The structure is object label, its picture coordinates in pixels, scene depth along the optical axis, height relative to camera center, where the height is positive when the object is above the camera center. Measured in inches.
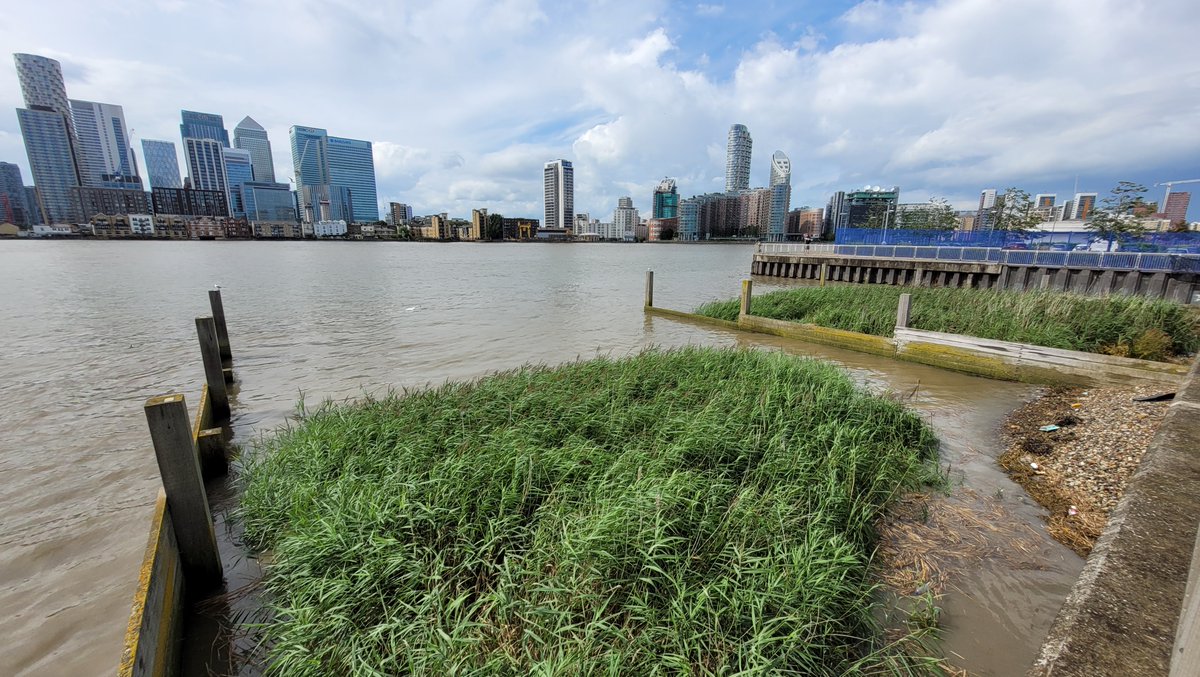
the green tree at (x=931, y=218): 1925.4 +90.1
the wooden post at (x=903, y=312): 450.6 -69.0
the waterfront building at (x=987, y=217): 1515.1 +77.8
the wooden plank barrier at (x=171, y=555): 110.7 -87.2
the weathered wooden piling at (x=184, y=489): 139.2 -76.2
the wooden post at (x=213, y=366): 322.3 -83.9
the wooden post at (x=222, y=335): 429.3 -87.7
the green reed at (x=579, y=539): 122.4 -96.9
